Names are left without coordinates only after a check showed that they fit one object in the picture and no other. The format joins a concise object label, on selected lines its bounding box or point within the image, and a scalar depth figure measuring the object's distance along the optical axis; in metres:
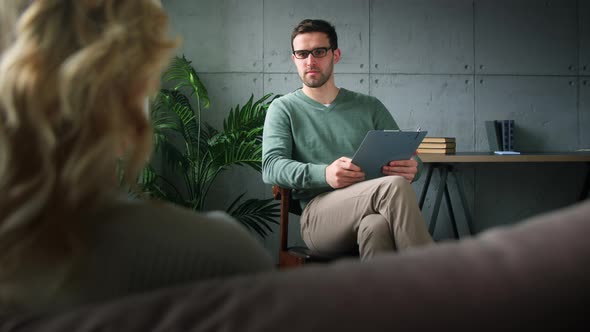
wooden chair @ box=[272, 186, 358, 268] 2.53
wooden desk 4.00
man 2.27
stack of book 4.08
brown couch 0.44
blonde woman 0.53
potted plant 3.67
